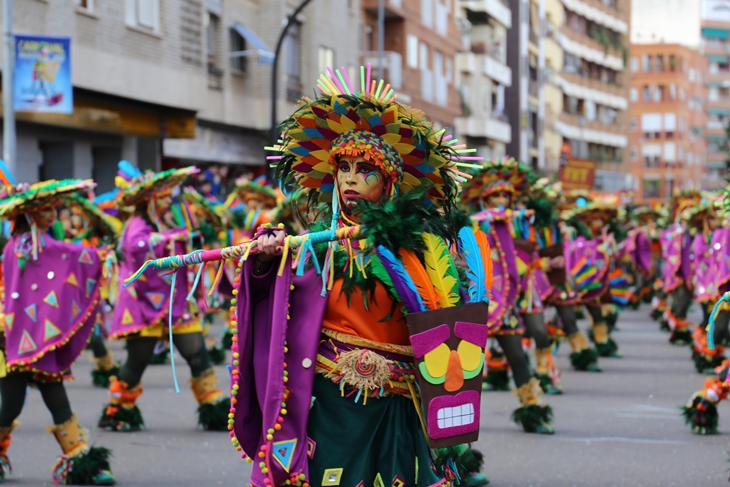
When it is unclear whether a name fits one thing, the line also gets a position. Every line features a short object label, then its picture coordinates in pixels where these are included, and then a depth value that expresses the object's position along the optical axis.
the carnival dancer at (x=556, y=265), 10.48
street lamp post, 22.28
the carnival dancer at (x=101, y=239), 10.13
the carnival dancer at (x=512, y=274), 9.50
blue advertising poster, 16.86
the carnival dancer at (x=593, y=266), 15.95
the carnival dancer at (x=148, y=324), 9.75
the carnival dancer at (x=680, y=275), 16.69
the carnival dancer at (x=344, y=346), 4.64
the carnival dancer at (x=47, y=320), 7.76
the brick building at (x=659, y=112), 104.68
